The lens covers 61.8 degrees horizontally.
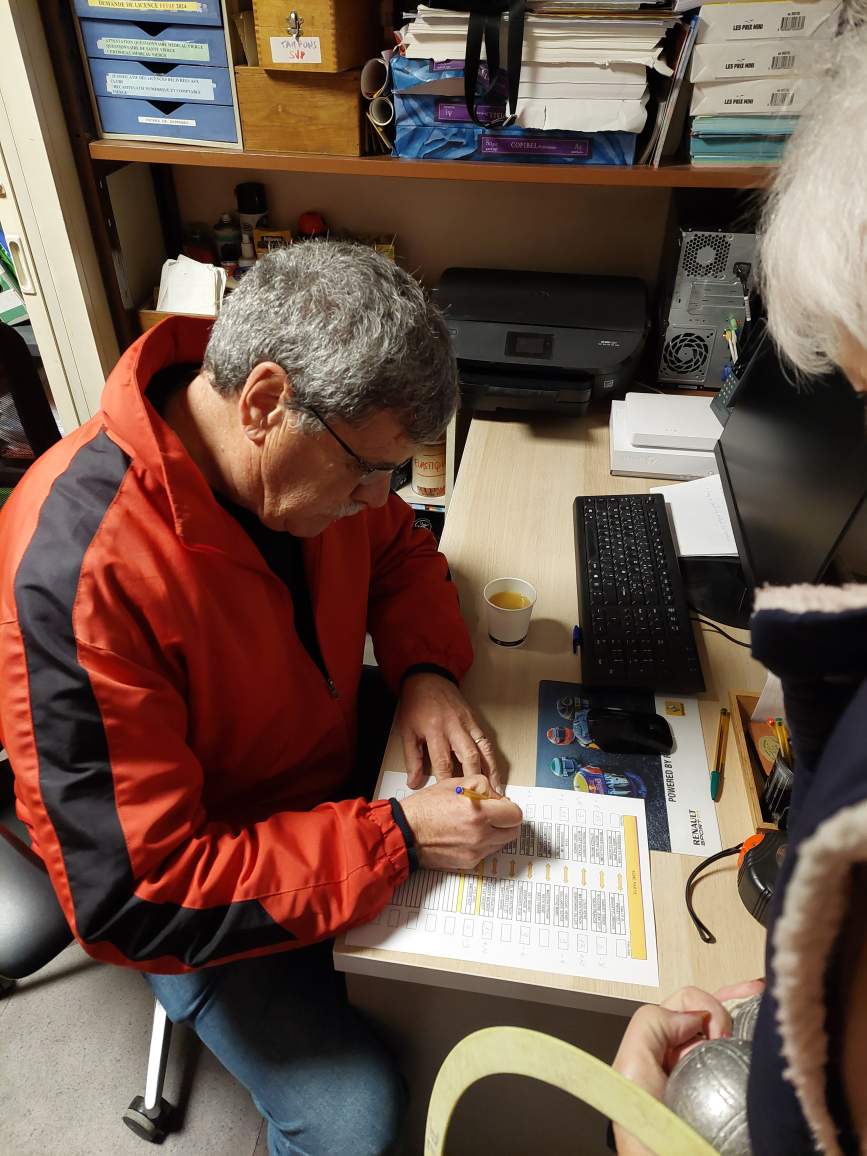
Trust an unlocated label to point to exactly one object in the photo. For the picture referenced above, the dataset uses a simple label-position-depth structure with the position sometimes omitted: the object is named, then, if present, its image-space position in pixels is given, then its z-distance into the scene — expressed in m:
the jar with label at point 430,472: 1.86
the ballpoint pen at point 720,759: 0.89
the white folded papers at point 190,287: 1.81
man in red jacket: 0.74
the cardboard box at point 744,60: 1.25
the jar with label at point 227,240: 1.89
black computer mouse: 0.94
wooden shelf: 1.40
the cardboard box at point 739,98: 1.29
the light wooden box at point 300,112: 1.45
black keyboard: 1.03
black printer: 1.57
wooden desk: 0.73
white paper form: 0.74
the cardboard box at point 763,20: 1.21
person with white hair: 0.31
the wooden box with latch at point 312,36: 1.36
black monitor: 0.86
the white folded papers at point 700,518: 1.30
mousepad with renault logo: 0.85
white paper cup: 1.08
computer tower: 1.53
